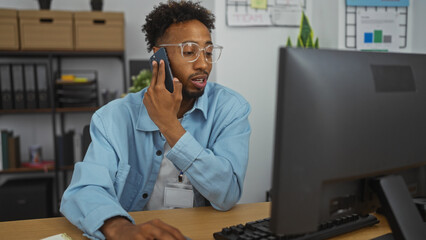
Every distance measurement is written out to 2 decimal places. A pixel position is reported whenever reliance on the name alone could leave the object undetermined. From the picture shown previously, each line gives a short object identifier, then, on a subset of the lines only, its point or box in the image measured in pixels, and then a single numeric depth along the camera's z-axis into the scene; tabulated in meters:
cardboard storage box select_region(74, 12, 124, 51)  3.02
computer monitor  0.52
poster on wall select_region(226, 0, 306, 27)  2.11
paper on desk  0.86
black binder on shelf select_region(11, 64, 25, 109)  3.08
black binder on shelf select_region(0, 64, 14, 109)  3.06
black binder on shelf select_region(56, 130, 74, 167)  3.19
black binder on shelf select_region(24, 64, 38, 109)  3.10
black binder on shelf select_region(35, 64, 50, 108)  3.12
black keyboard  0.75
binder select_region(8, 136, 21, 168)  3.09
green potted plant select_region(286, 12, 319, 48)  2.21
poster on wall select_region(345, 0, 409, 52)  2.19
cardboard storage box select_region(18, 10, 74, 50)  2.95
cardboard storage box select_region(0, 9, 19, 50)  2.90
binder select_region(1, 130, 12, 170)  3.05
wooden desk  0.89
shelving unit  3.08
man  1.01
